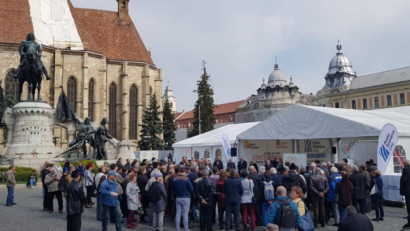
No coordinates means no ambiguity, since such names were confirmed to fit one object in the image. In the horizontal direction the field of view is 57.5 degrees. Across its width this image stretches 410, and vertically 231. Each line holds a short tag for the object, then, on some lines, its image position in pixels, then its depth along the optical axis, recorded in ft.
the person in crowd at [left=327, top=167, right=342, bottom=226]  31.71
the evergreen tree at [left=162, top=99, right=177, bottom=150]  158.71
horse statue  64.18
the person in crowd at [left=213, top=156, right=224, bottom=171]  53.41
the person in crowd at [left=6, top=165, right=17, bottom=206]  40.06
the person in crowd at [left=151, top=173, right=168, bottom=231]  27.96
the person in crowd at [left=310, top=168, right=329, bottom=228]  30.50
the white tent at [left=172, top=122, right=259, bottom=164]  79.20
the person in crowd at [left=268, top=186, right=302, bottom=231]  16.85
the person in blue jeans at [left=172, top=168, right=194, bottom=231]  28.02
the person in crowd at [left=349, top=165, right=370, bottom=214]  30.91
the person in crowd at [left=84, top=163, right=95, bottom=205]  38.17
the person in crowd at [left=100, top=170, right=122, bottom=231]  26.94
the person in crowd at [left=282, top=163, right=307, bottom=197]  29.25
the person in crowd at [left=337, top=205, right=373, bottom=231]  14.74
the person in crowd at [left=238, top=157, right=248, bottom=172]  57.67
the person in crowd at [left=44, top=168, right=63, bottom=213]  36.27
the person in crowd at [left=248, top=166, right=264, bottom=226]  30.19
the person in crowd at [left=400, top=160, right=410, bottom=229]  30.22
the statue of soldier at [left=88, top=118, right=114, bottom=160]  74.63
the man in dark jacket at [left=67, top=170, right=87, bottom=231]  24.06
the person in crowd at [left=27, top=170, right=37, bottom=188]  56.03
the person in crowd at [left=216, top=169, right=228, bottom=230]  29.43
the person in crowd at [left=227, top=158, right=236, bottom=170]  54.76
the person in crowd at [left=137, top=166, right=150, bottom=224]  32.58
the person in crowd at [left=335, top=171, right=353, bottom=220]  29.48
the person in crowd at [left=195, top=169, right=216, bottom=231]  28.60
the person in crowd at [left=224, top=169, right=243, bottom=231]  27.84
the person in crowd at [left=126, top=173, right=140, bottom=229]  29.66
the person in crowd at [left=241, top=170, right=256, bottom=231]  28.96
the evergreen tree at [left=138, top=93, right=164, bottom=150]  138.51
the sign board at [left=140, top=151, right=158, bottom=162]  112.68
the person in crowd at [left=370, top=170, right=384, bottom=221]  33.35
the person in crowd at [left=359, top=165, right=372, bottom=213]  33.56
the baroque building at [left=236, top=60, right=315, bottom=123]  285.43
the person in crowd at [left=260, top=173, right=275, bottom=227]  28.58
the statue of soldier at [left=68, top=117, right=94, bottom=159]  74.18
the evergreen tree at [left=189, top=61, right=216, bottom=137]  169.58
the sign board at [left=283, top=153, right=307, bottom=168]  51.75
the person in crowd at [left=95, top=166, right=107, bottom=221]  32.31
